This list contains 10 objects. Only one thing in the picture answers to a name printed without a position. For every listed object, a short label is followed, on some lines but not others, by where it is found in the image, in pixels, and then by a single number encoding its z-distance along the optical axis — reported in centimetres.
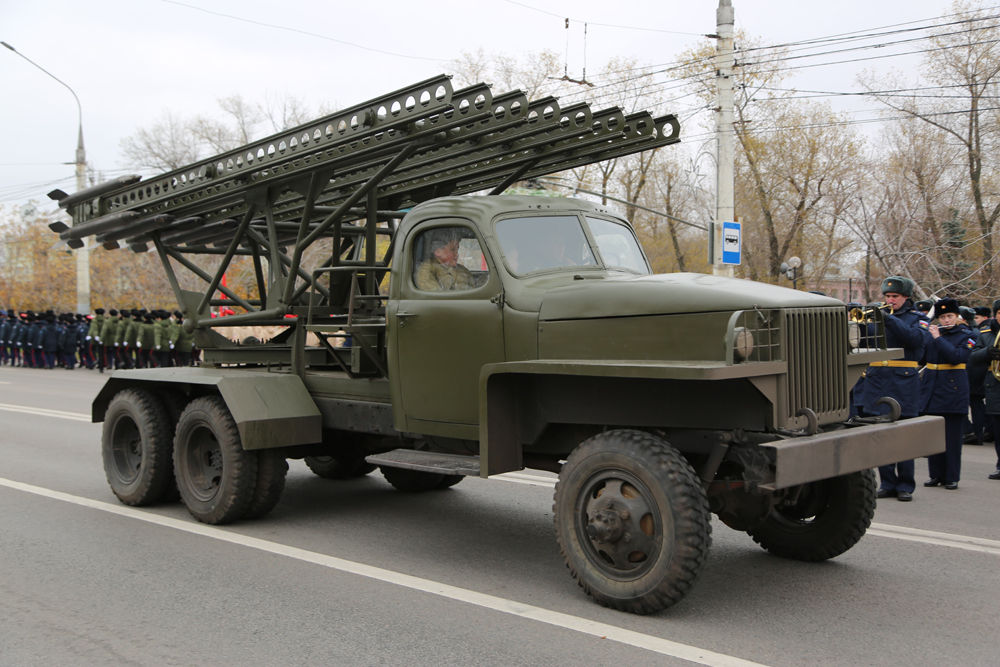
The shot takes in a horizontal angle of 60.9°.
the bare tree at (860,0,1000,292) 2717
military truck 428
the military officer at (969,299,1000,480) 888
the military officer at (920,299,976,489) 800
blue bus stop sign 1507
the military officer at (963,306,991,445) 1089
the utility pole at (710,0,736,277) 1555
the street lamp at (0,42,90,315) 2802
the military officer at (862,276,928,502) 734
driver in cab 545
